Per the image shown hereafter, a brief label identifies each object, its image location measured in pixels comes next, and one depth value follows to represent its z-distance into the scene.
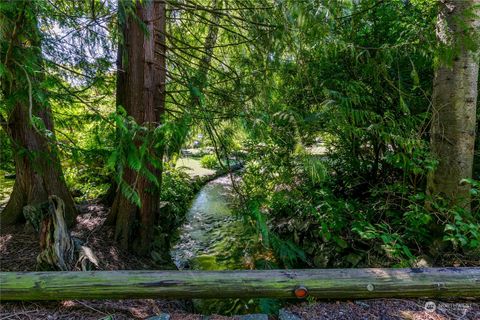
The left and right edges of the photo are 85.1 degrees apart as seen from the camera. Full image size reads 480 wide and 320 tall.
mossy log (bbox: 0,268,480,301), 2.02
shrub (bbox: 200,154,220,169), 10.53
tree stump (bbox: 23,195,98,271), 2.27
